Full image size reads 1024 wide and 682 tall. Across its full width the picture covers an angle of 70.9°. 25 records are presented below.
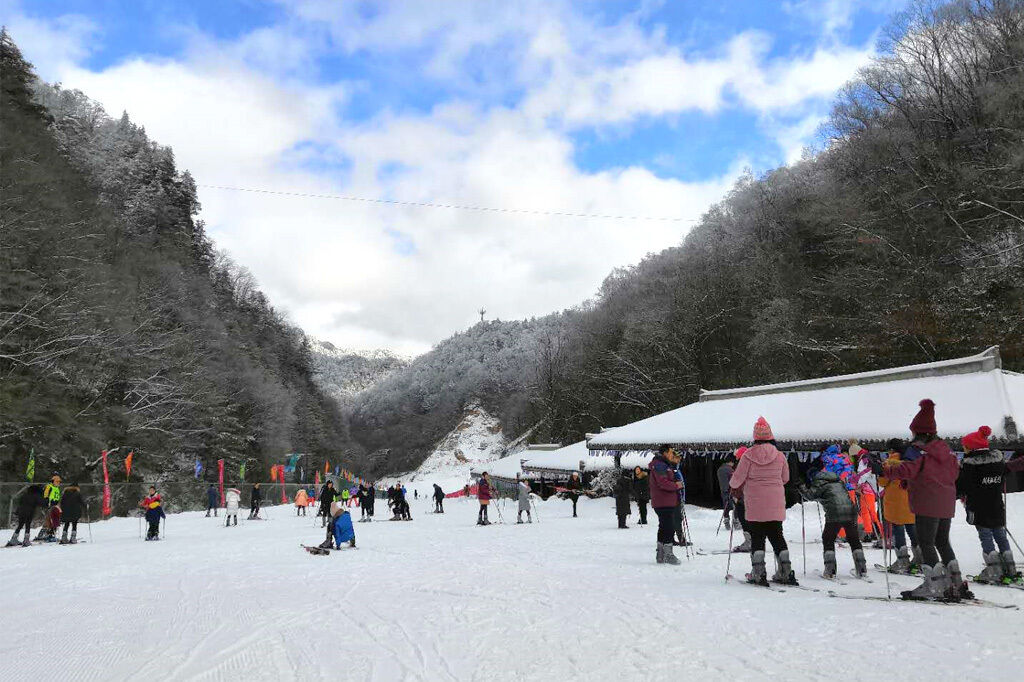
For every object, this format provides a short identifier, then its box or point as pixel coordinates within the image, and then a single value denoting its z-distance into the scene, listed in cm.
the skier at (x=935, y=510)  660
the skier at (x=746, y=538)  1157
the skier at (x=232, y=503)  2581
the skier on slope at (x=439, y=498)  3575
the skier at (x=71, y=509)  1747
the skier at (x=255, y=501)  2933
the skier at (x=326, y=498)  2132
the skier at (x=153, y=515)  1864
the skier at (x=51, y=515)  1788
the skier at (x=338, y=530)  1483
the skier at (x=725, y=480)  1502
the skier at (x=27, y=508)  1675
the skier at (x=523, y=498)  2450
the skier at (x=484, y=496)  2380
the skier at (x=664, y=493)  1002
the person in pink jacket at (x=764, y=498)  792
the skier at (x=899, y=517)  820
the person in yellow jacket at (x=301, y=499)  3250
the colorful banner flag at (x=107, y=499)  2648
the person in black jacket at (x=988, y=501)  752
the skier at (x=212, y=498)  3143
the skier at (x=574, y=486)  2733
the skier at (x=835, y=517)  835
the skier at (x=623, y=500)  1848
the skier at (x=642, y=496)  1973
